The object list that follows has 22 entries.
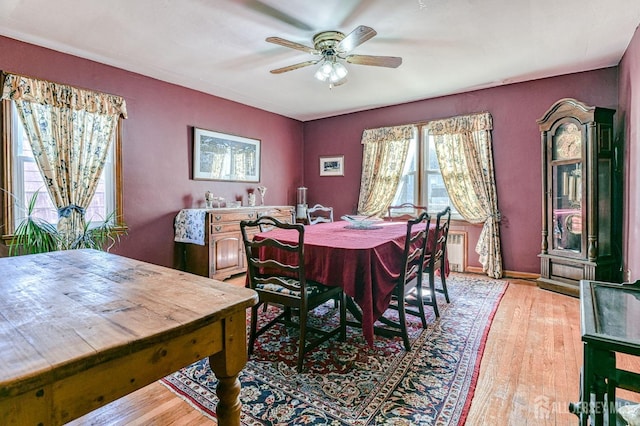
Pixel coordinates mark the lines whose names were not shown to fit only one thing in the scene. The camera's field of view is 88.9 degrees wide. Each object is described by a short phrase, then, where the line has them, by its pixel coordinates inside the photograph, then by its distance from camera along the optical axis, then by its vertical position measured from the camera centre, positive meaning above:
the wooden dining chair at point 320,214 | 6.03 -0.09
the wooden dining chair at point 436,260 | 2.76 -0.46
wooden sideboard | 3.87 -0.48
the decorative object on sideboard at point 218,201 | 4.54 +0.12
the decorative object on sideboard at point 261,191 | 5.22 +0.29
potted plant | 2.79 -0.25
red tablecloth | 1.99 -0.36
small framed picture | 5.68 +0.77
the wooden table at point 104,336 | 0.63 -0.29
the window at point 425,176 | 4.78 +0.48
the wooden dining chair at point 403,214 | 4.92 -0.08
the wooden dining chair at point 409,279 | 2.21 -0.52
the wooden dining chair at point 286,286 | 1.97 -0.51
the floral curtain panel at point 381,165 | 4.98 +0.70
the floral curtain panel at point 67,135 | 2.95 +0.74
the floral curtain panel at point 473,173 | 4.21 +0.48
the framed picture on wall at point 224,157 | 4.36 +0.76
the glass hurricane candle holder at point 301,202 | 5.75 +0.13
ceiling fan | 2.52 +1.28
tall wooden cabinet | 3.24 +0.11
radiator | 4.51 -0.58
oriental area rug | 1.58 -0.98
